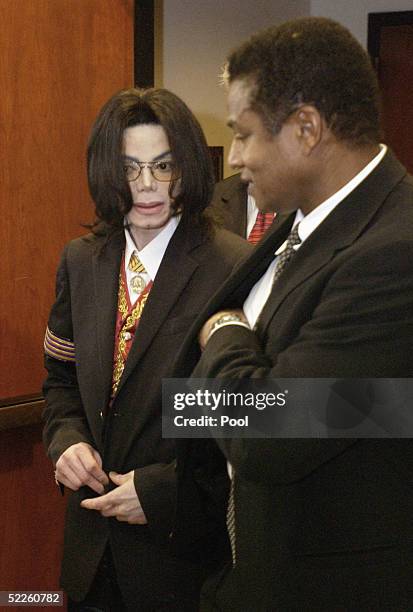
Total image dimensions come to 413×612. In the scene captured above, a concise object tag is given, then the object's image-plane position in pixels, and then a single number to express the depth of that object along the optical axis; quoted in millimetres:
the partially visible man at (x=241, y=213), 3787
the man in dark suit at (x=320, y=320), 2504
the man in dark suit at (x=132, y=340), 3045
